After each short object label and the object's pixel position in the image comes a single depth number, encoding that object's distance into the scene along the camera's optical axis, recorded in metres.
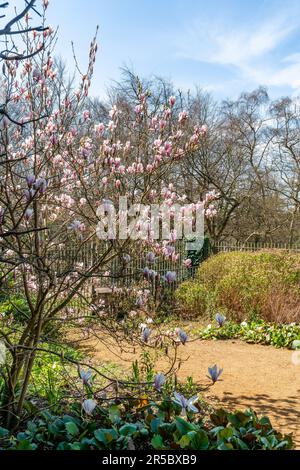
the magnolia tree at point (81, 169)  3.15
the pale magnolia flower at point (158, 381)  2.49
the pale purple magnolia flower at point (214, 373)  2.56
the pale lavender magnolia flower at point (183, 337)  2.76
